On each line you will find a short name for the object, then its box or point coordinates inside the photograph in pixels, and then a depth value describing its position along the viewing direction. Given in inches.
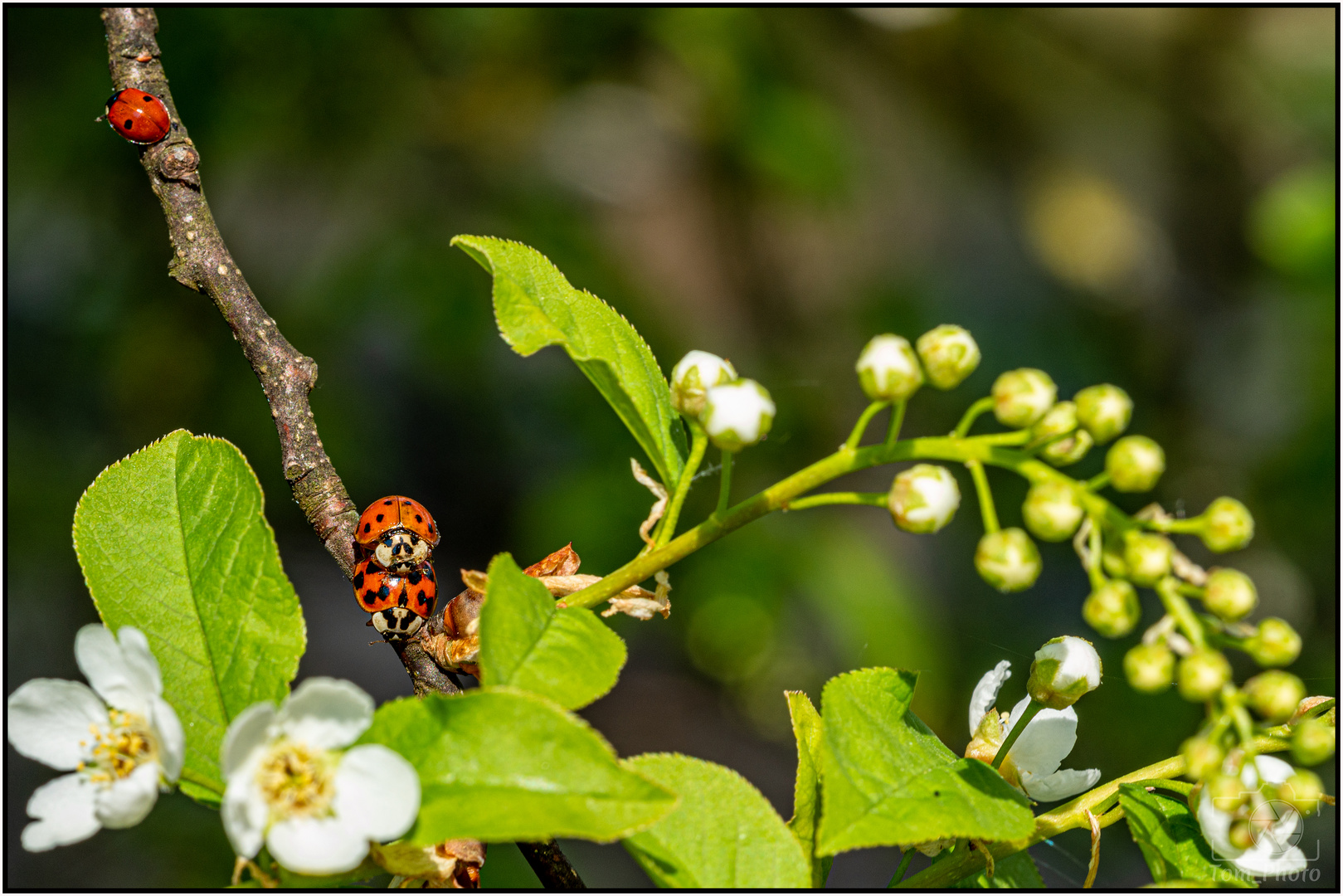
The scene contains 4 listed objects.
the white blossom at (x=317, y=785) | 18.4
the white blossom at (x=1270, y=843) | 18.9
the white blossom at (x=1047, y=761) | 19.5
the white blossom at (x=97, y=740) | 18.6
